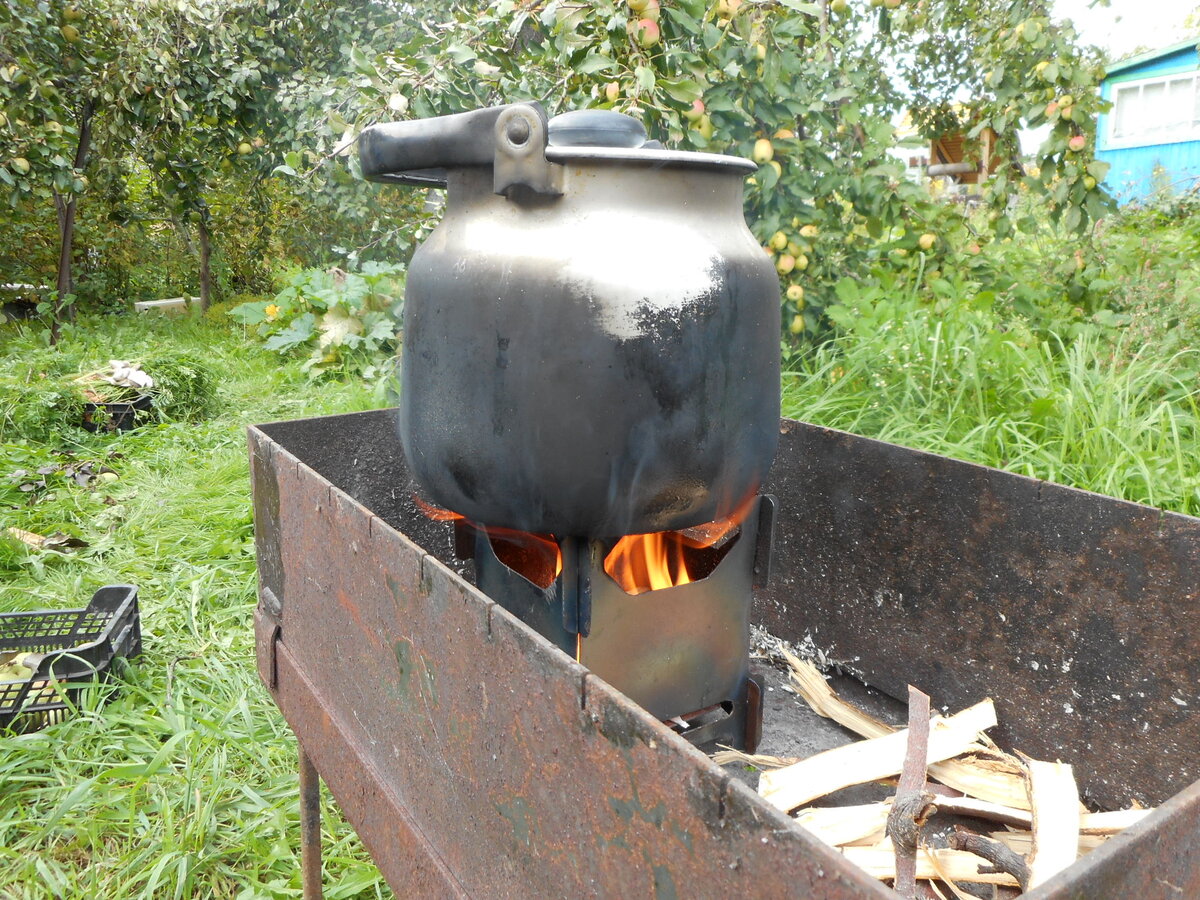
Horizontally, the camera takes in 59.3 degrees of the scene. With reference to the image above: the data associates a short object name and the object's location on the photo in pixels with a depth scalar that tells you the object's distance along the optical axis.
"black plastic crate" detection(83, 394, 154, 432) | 2.02
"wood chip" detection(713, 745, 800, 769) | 0.64
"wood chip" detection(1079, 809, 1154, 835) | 0.53
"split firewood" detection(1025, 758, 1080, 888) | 0.50
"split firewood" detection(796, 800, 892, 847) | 0.53
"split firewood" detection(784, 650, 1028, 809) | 0.57
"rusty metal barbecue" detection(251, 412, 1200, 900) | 0.34
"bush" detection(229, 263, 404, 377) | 2.37
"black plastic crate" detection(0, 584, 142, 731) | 0.98
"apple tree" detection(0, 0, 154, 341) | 2.55
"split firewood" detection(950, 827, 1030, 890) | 0.47
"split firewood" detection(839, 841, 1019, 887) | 0.49
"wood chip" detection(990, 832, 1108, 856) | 0.53
